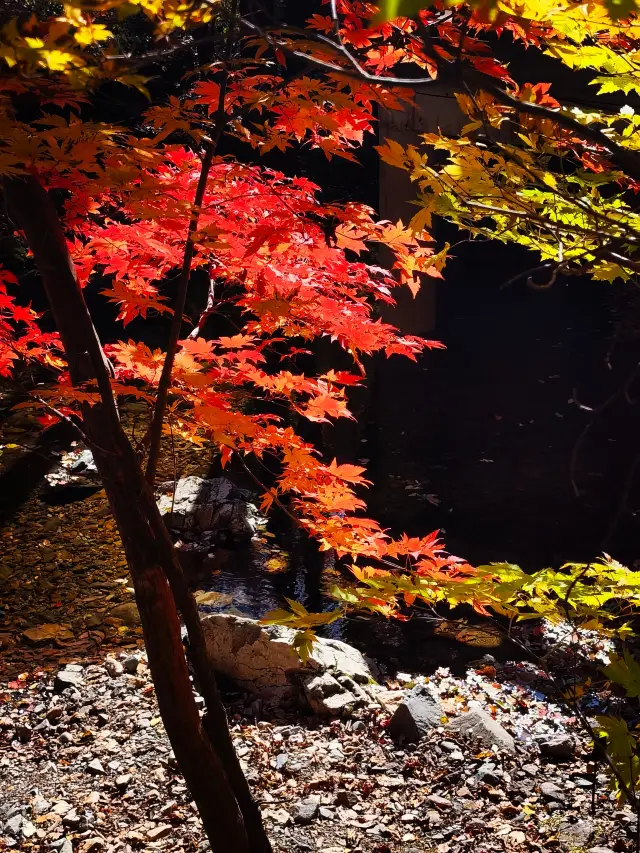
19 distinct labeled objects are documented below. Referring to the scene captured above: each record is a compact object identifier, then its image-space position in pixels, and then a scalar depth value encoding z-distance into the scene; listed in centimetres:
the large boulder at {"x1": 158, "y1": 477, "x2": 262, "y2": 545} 805
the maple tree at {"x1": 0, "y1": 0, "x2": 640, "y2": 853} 233
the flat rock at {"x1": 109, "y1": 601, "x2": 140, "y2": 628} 649
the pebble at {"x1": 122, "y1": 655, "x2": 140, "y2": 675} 562
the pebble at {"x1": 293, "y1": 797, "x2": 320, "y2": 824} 412
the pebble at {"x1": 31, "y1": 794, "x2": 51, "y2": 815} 419
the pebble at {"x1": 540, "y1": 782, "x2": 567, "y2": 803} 437
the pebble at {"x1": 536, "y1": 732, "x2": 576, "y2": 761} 478
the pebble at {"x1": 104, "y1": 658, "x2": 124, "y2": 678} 557
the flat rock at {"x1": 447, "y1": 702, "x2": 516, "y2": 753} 483
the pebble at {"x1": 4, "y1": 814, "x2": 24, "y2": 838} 401
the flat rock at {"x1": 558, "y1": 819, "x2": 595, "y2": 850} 399
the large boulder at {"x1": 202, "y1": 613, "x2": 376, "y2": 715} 515
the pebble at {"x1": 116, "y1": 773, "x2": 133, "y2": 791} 437
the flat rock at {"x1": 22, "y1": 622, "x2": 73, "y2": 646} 625
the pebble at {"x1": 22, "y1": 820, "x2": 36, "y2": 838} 400
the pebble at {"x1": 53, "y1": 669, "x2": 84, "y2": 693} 539
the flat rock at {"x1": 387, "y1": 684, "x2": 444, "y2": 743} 485
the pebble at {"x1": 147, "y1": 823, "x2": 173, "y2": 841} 397
